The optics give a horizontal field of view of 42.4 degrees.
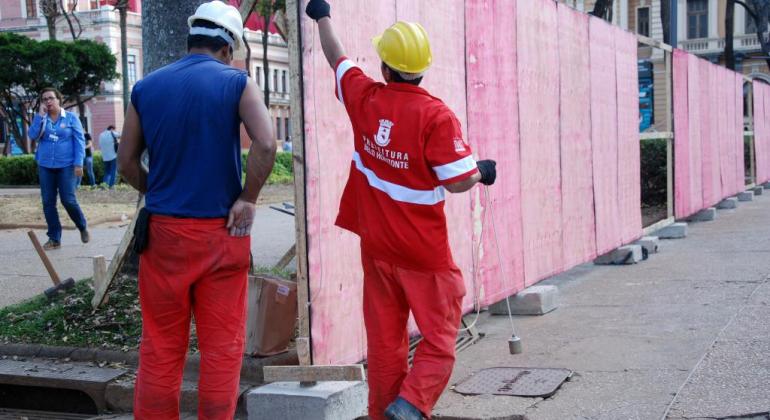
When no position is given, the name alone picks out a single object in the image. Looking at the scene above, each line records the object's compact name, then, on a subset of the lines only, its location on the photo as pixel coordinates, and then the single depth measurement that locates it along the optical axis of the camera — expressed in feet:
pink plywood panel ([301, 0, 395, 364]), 16.16
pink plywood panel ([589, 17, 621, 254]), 30.76
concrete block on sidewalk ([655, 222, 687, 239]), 41.14
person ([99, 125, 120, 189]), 85.15
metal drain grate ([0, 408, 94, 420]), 19.13
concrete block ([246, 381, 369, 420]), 15.85
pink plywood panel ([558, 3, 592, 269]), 27.99
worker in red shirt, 13.69
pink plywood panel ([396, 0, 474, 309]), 20.13
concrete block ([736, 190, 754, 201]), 62.28
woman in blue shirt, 35.40
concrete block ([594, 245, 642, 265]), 33.22
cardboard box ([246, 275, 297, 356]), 18.21
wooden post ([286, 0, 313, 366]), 15.87
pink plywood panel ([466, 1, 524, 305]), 22.31
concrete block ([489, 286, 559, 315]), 24.44
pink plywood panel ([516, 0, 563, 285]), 24.95
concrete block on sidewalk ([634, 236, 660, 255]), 35.51
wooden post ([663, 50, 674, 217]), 41.24
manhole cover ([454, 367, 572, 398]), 16.97
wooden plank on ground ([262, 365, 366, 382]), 15.70
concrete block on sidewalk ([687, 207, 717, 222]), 49.29
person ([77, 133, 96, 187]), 82.57
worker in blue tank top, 13.23
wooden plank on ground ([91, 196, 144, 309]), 20.93
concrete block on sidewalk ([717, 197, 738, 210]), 56.80
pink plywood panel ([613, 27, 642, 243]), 33.55
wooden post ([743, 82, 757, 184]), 68.64
